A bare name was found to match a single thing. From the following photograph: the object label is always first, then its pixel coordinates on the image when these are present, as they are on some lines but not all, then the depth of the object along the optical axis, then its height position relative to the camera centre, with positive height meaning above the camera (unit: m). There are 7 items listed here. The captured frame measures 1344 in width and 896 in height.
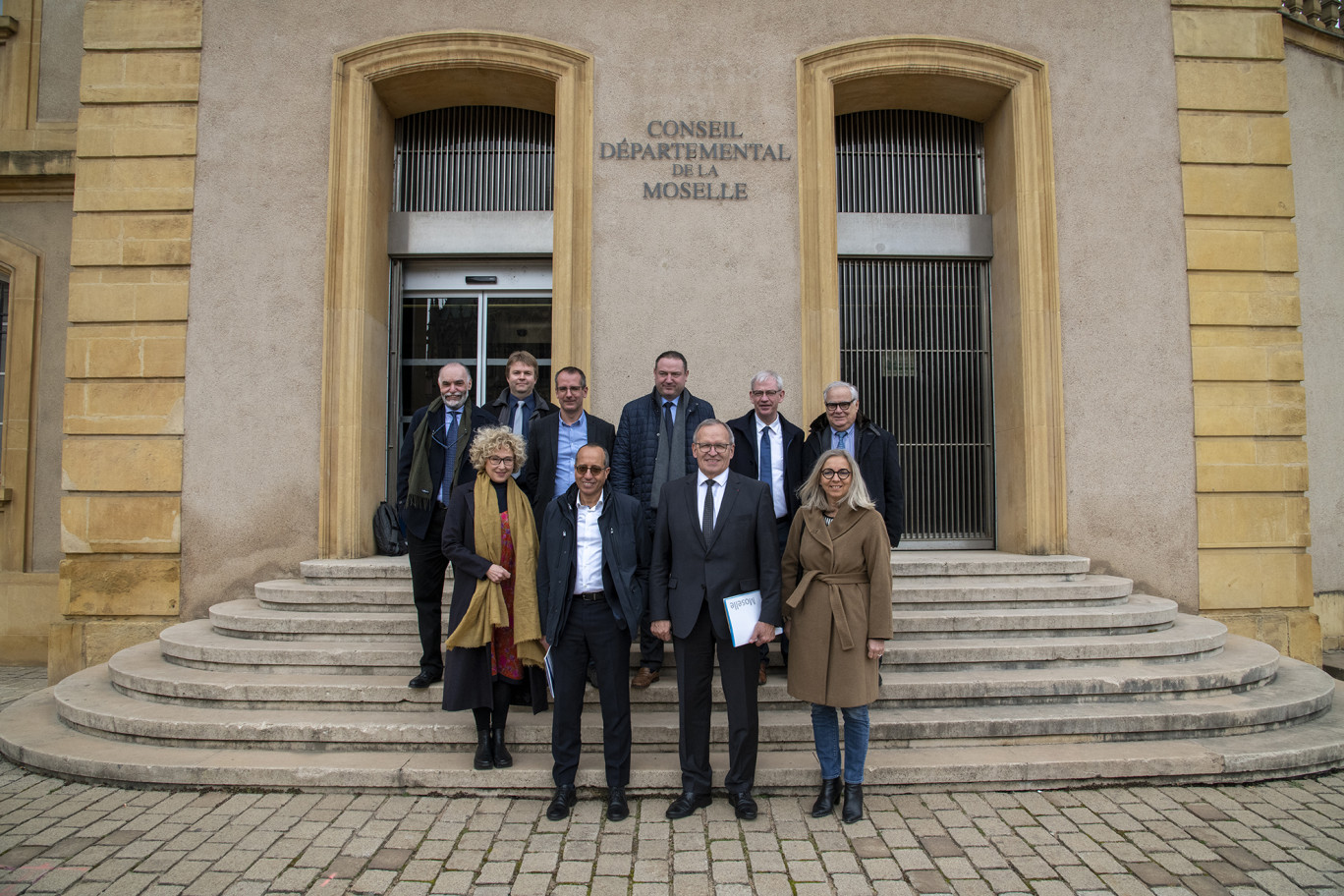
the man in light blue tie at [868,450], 4.96 +0.26
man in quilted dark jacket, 4.85 +0.31
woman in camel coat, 3.79 -0.62
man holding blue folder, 3.87 -0.52
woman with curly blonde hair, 4.09 -0.56
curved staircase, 4.29 -1.36
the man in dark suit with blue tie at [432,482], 4.75 +0.06
